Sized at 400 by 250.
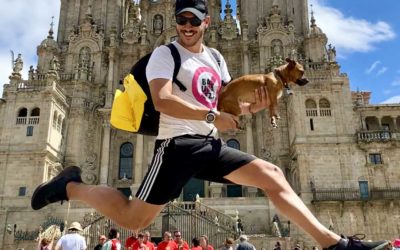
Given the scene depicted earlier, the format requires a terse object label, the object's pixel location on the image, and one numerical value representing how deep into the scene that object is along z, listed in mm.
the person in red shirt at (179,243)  10666
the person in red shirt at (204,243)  11148
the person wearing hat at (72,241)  8766
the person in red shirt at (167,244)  10407
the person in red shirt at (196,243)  11180
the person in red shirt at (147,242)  10666
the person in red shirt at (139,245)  10172
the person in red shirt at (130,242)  10518
